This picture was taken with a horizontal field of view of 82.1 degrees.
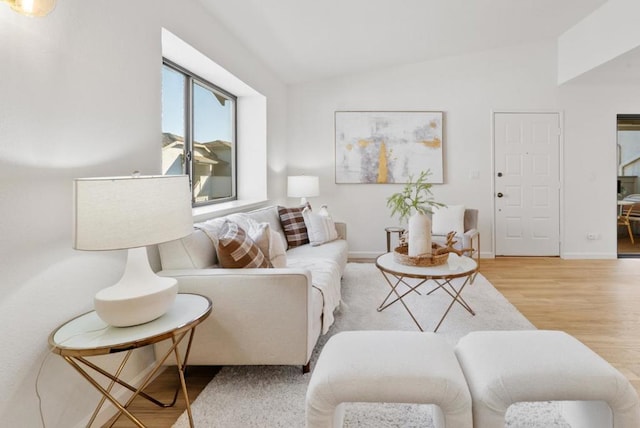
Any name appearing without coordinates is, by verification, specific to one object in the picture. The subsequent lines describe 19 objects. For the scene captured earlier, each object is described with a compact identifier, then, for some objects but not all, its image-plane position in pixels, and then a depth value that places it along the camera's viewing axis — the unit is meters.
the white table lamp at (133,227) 1.27
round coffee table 2.46
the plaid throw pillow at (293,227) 3.80
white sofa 1.92
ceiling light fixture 1.21
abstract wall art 5.06
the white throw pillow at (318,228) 3.75
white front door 5.02
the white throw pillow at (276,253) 2.39
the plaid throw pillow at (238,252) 2.12
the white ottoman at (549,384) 1.28
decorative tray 2.64
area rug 1.65
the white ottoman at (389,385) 1.28
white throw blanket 2.36
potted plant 2.71
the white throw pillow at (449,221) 4.43
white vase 2.71
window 2.99
